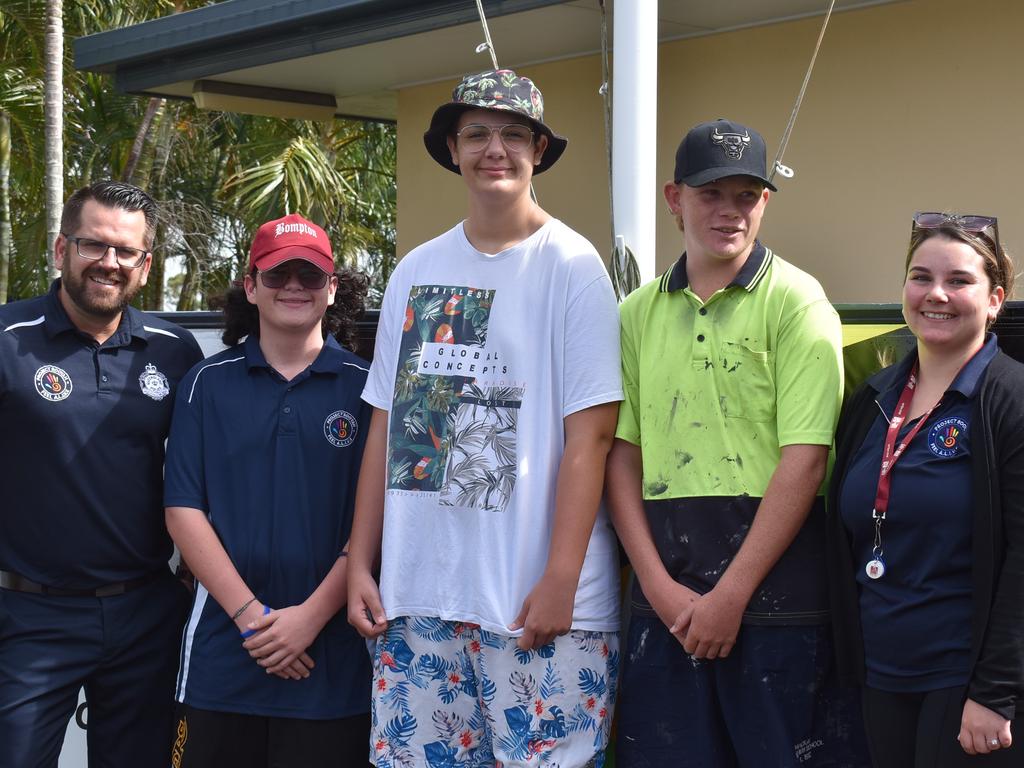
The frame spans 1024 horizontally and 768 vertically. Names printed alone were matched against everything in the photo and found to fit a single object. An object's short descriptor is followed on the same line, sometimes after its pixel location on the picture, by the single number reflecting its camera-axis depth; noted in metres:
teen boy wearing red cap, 3.33
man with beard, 3.45
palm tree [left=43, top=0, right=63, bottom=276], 12.24
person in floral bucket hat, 2.97
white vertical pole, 4.89
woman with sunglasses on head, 2.49
